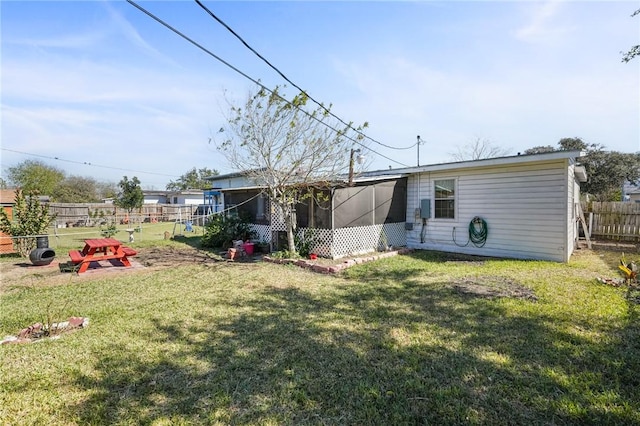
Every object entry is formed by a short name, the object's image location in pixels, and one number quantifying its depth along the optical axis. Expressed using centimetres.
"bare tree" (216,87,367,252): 793
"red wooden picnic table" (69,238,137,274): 678
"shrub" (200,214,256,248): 1089
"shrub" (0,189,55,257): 898
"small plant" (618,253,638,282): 524
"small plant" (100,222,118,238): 1201
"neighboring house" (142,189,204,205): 3472
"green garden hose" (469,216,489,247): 874
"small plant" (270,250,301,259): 812
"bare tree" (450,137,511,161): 3041
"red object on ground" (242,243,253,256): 959
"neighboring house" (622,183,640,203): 2404
